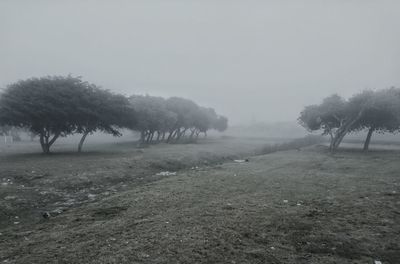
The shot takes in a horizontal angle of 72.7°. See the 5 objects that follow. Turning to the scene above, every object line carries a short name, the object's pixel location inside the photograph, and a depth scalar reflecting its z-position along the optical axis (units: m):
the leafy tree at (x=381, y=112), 38.19
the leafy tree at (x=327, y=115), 42.44
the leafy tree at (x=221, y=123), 99.35
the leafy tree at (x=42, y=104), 31.28
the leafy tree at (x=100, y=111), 35.53
